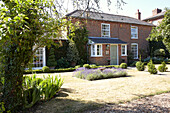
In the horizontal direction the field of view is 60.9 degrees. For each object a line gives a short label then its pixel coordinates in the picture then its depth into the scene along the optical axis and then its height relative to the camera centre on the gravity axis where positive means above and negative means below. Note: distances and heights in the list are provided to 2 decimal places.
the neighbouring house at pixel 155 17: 27.11 +7.66
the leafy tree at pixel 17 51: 3.15 +0.11
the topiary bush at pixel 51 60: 14.09 -0.38
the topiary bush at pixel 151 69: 10.04 -0.88
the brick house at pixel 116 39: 17.12 +2.47
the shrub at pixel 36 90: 3.76 -0.99
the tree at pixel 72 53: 15.43 +0.34
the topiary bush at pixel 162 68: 11.41 -0.91
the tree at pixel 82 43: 16.42 +1.46
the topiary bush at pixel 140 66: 12.32 -0.83
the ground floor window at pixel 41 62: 14.09 -0.58
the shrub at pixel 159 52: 20.86 +0.58
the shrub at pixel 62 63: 14.70 -0.71
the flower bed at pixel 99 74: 8.56 -1.10
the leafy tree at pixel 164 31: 7.40 +1.38
